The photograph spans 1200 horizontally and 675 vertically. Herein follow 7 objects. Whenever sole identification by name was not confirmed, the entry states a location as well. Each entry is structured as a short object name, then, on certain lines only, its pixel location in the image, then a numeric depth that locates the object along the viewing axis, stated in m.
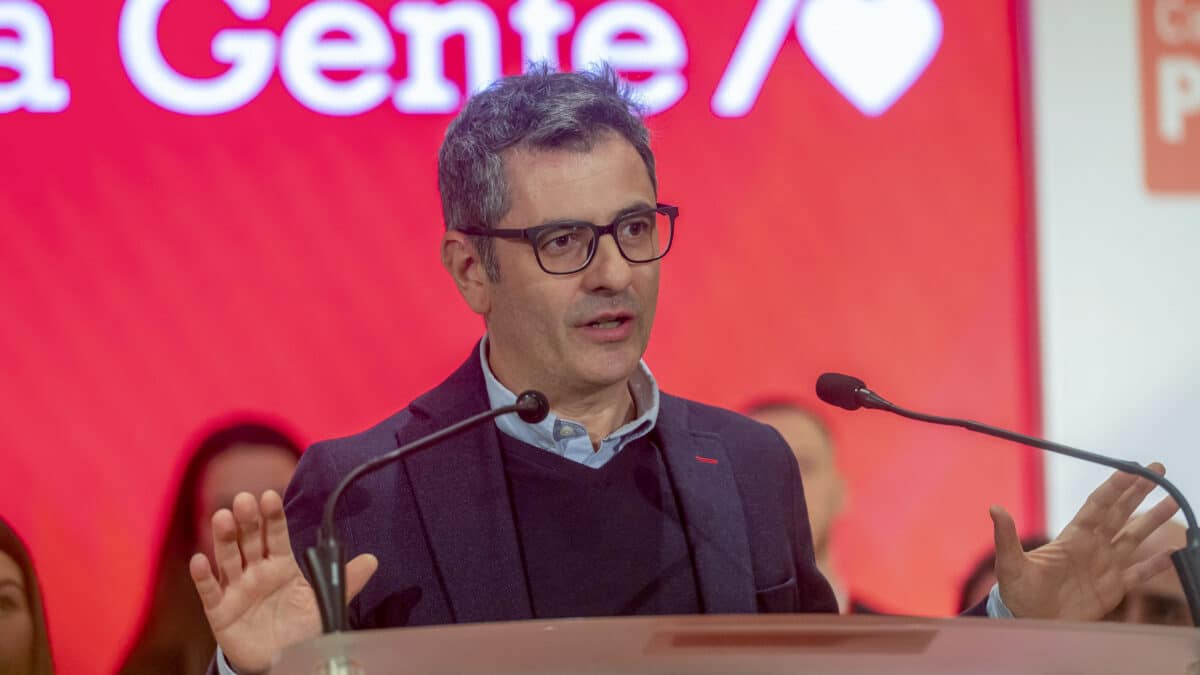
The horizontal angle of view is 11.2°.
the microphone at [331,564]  4.04
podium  3.91
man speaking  4.26
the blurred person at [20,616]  4.87
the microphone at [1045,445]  4.10
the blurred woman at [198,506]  4.95
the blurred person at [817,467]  5.09
